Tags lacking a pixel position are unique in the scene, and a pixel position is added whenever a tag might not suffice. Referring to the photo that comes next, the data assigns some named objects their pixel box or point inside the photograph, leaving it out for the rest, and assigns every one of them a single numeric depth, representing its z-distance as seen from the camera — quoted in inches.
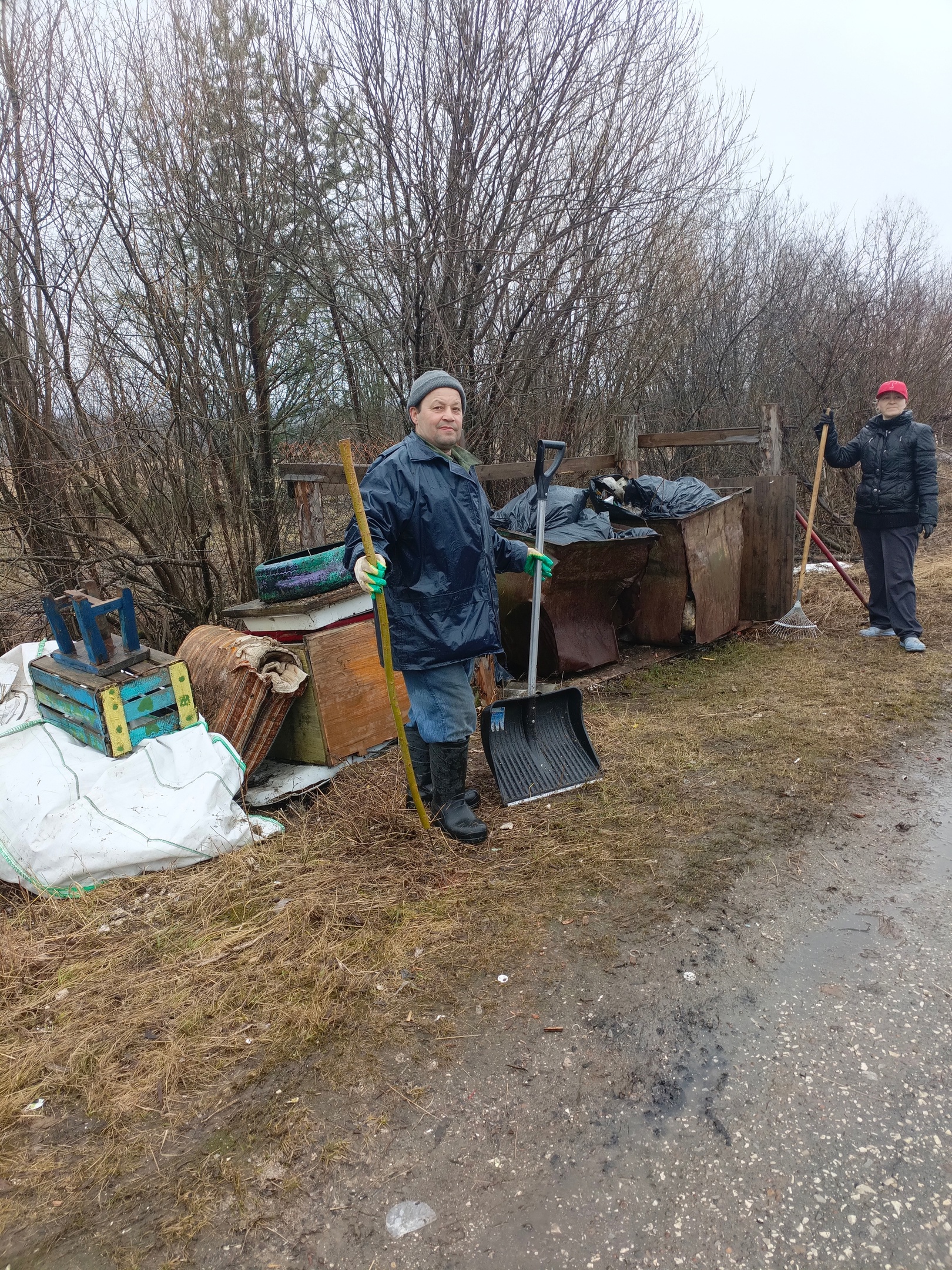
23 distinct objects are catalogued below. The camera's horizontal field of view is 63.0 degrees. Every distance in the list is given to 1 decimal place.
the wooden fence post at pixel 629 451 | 270.7
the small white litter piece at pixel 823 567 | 352.2
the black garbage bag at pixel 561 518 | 206.7
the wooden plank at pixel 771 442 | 268.4
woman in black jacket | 235.0
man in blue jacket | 123.0
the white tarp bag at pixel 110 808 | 123.0
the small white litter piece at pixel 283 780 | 153.2
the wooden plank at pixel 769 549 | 253.9
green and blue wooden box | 133.8
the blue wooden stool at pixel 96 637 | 140.2
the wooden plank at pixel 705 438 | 266.5
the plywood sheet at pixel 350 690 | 157.1
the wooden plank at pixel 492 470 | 201.9
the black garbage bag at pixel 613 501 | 231.0
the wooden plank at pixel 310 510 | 203.0
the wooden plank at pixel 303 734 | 158.2
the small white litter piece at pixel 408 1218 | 69.4
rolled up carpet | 148.1
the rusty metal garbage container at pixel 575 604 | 207.8
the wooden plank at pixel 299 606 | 155.5
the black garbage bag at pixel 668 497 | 228.1
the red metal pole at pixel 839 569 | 270.1
